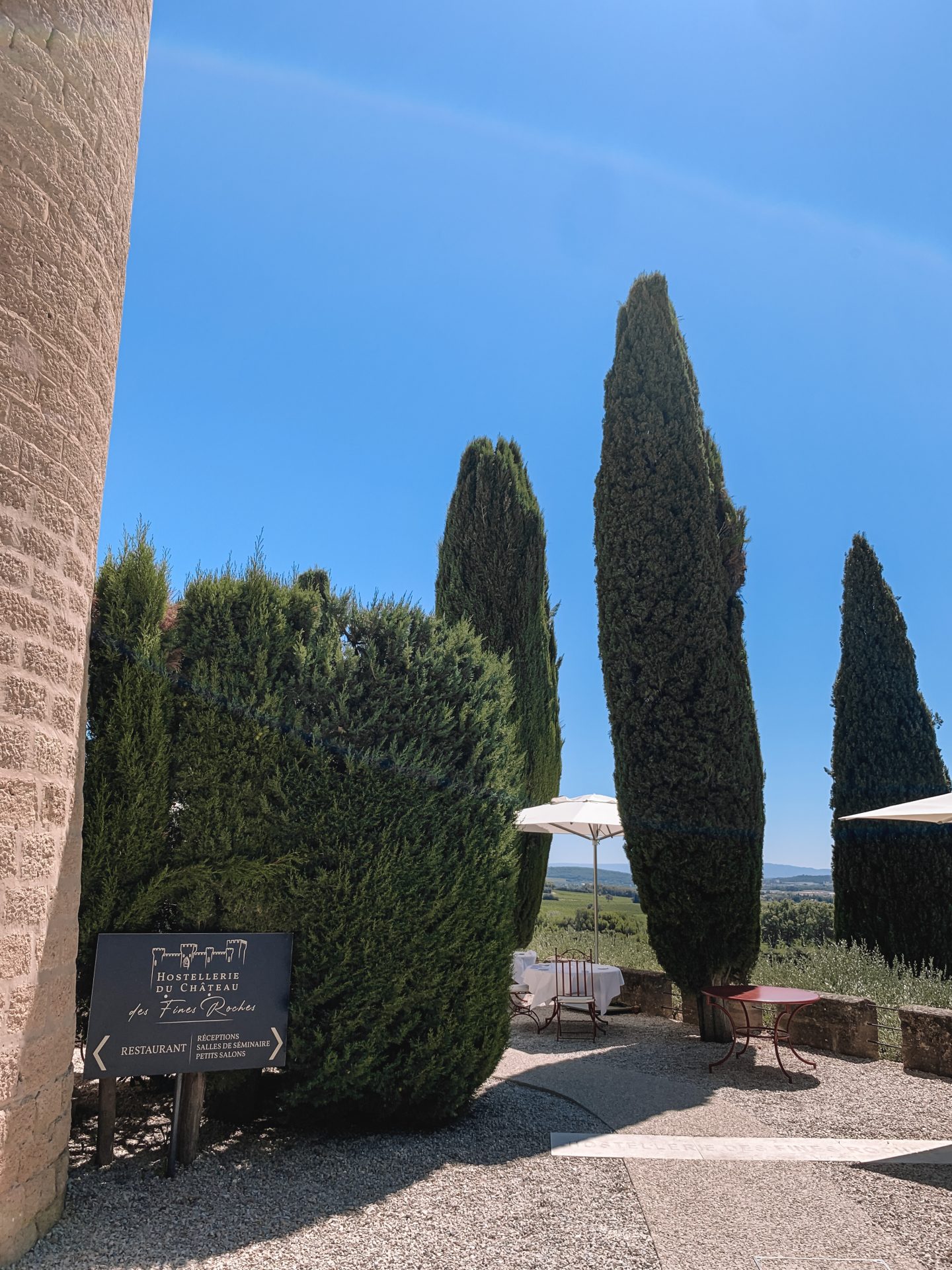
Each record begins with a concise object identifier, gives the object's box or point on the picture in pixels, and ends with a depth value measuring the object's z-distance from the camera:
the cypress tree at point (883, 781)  12.62
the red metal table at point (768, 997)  7.17
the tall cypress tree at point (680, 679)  8.96
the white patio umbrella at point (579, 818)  10.01
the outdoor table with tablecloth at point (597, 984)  9.29
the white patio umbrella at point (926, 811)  6.54
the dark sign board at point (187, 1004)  4.41
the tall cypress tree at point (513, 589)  13.61
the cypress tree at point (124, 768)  4.58
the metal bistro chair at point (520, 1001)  9.83
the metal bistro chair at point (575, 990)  9.14
